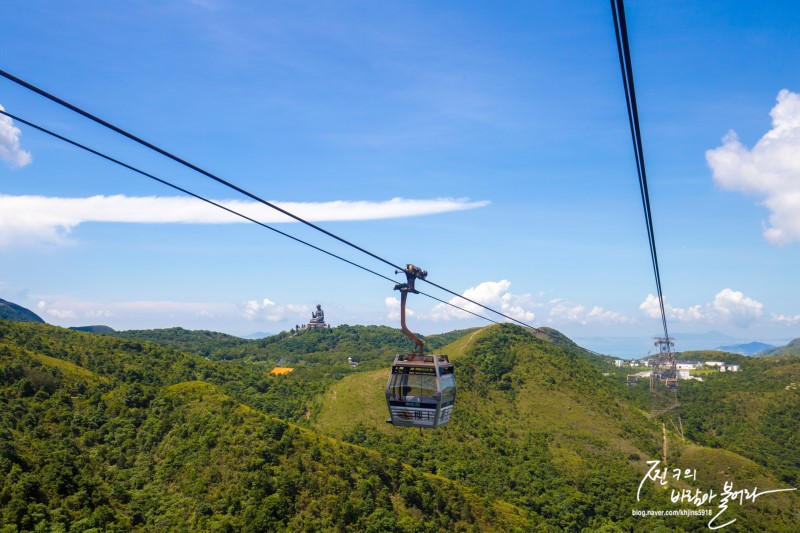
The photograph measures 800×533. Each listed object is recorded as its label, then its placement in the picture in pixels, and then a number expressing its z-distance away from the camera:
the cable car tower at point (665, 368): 111.44
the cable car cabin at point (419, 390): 27.34
